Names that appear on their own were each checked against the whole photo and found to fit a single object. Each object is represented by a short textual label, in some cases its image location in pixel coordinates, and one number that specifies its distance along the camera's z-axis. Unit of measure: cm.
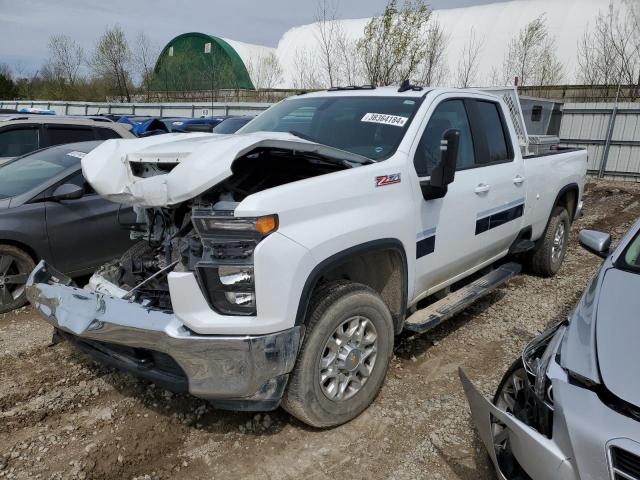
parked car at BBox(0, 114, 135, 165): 662
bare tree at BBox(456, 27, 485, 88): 2586
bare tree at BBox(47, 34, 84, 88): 3762
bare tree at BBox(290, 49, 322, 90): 2910
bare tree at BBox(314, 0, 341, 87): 2141
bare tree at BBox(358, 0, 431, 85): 1744
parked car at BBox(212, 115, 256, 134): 896
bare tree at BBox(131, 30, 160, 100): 3444
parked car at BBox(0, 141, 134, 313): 443
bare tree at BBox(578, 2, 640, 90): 1989
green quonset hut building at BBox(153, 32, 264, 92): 3380
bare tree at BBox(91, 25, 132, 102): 3394
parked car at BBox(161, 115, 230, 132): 1054
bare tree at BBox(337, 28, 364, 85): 2114
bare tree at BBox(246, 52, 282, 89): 3484
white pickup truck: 229
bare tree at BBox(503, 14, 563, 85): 2369
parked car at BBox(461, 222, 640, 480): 171
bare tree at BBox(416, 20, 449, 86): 1955
